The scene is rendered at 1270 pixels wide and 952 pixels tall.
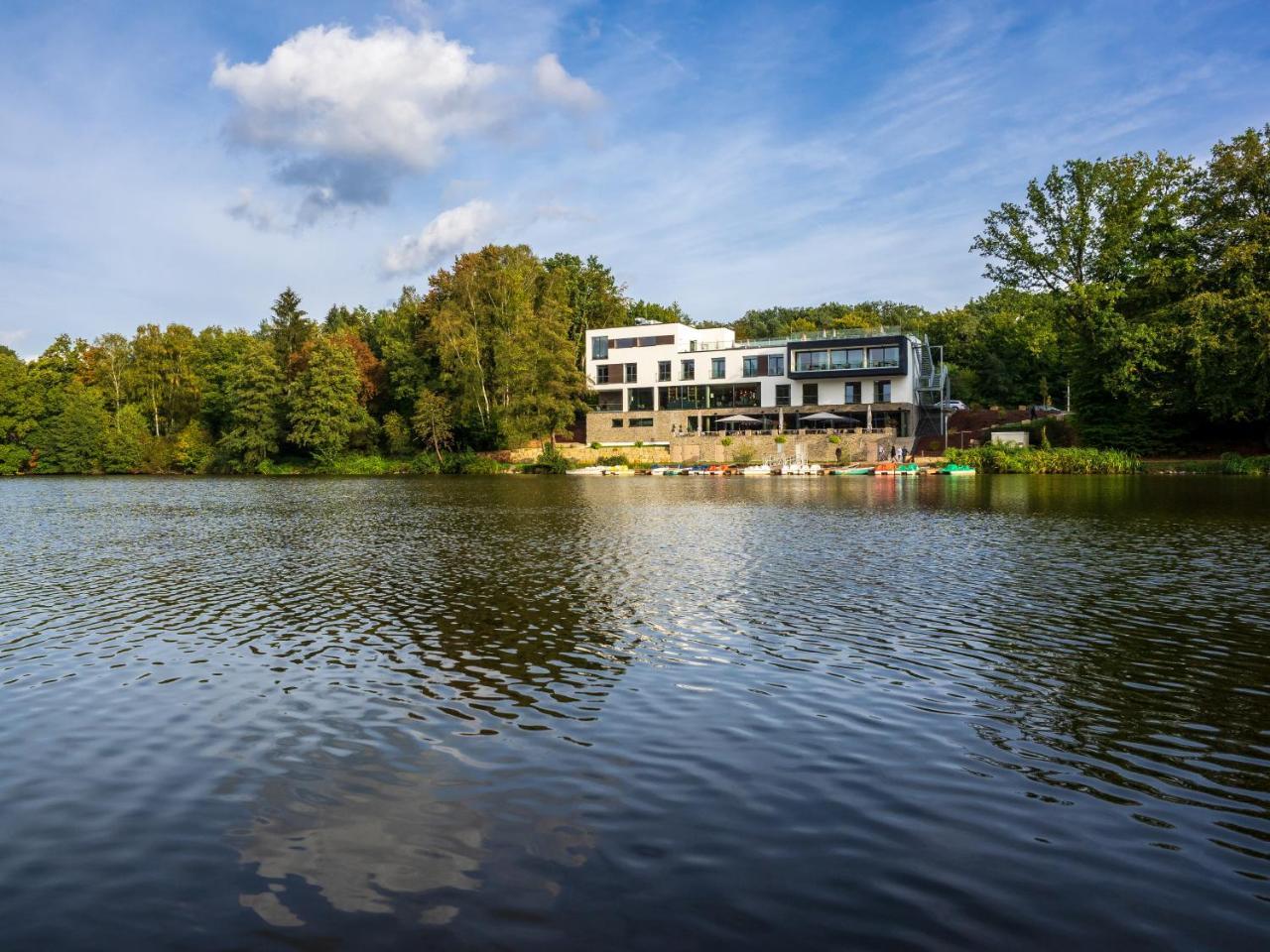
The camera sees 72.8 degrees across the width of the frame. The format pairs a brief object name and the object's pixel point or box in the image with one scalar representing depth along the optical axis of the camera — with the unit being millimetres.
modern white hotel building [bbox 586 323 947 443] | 80438
